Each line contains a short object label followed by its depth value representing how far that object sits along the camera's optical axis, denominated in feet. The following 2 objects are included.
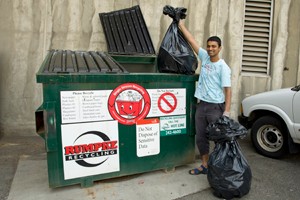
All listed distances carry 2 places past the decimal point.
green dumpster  9.74
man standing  11.13
